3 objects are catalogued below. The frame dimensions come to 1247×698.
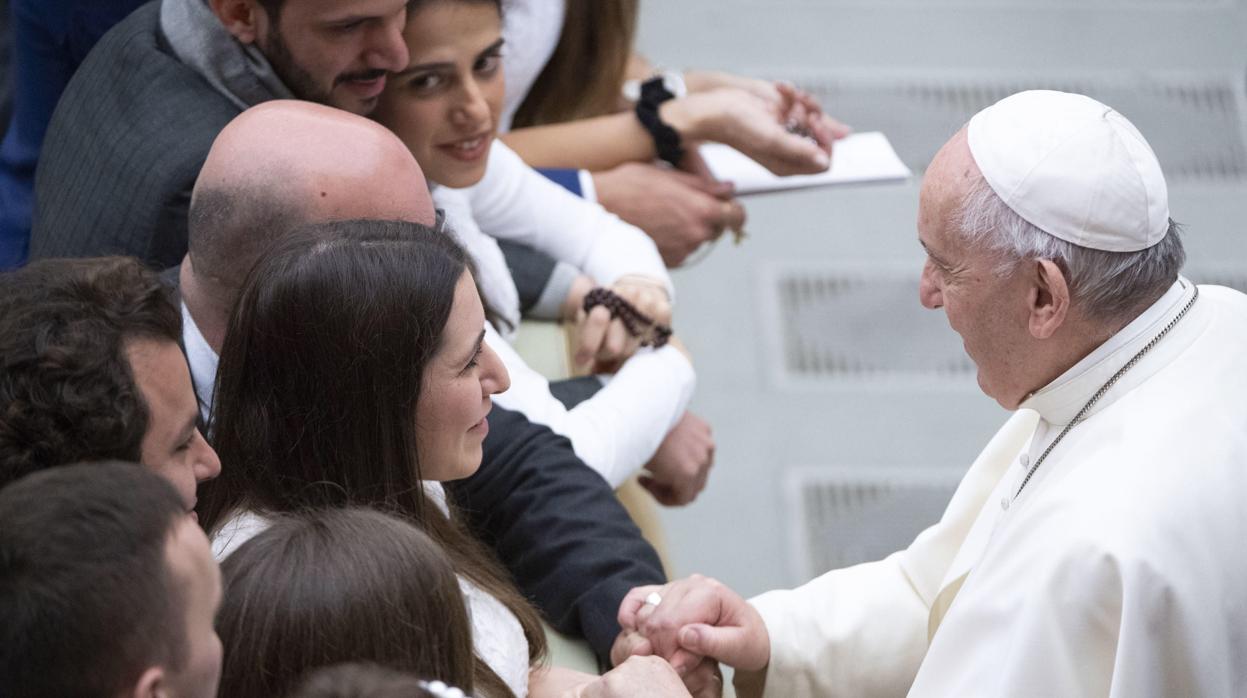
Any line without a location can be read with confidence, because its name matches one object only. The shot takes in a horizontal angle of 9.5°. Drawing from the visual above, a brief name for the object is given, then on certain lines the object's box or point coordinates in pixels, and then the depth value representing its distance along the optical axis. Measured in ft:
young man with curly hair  19.10
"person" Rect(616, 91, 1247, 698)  19.41
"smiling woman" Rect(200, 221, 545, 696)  19.60
